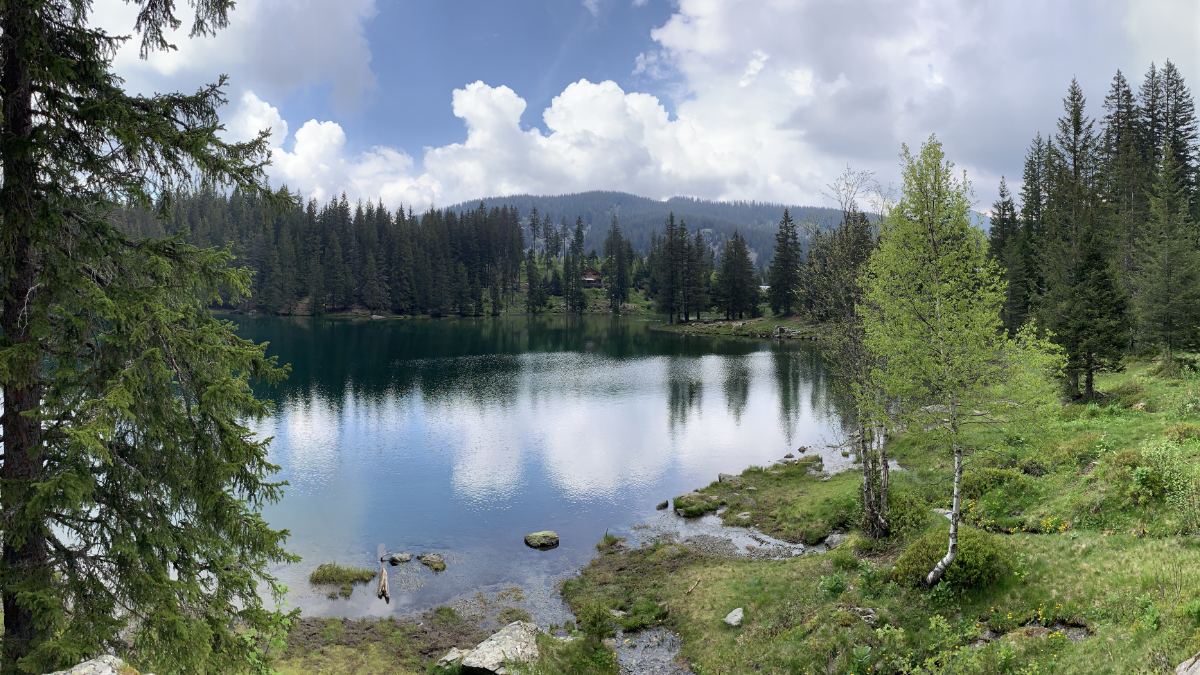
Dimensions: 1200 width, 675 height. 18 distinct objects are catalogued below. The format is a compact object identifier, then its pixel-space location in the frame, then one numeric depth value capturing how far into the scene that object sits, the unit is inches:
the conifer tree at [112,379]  285.7
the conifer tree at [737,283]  3961.6
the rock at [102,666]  270.5
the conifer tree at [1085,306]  1015.0
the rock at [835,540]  763.4
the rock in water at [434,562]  801.6
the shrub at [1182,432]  591.0
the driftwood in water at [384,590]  725.9
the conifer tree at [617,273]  5103.3
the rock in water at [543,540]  874.8
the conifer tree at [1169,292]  1133.7
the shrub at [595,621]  547.8
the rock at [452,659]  526.8
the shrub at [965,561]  471.8
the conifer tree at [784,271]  3659.0
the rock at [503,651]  498.0
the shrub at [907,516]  652.1
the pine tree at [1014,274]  2172.6
